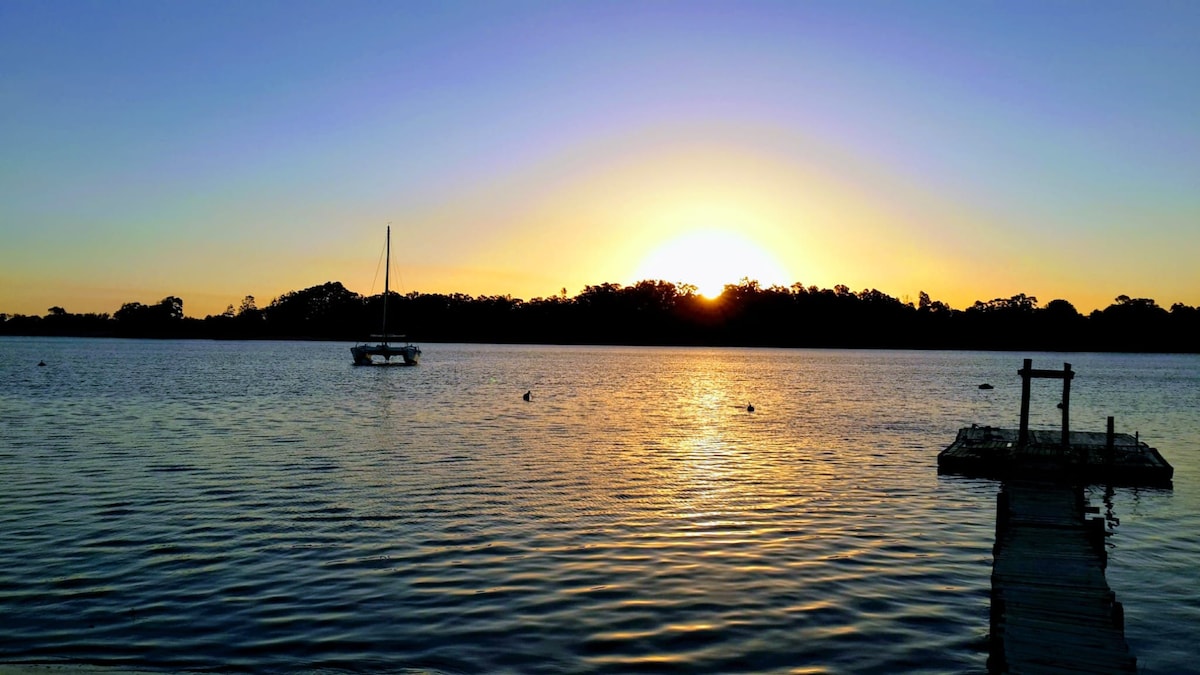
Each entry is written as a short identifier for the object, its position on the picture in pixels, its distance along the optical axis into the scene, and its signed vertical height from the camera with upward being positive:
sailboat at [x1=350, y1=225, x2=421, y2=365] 123.94 -1.44
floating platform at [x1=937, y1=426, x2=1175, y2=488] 28.50 -3.07
